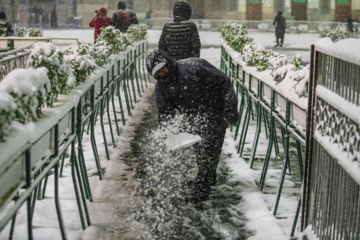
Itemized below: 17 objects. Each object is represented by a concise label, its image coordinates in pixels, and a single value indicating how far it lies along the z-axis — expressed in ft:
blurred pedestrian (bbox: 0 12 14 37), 46.71
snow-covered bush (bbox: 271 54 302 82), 17.12
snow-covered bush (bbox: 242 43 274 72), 22.62
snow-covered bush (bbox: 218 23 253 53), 31.94
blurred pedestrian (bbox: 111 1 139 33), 46.75
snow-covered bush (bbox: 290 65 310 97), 14.58
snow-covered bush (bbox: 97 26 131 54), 29.22
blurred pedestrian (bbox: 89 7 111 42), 48.06
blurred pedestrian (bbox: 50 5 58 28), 140.36
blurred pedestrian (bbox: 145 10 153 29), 135.44
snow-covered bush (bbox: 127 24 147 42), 40.11
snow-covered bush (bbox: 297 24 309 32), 139.33
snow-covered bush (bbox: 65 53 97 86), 16.83
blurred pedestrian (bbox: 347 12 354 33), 115.34
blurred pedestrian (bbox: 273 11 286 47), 95.61
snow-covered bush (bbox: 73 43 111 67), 20.01
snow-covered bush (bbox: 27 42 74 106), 13.26
